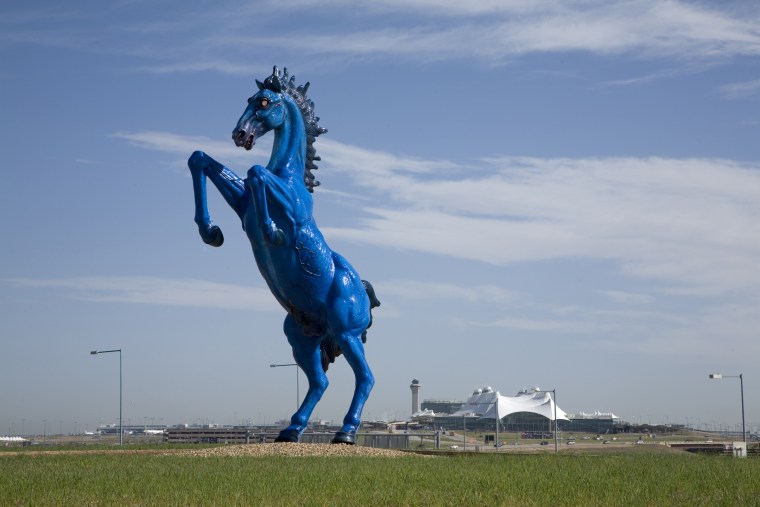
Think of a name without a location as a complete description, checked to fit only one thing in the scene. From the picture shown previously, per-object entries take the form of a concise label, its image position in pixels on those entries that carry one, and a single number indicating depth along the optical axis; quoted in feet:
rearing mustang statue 76.13
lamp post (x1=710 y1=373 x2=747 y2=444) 168.96
